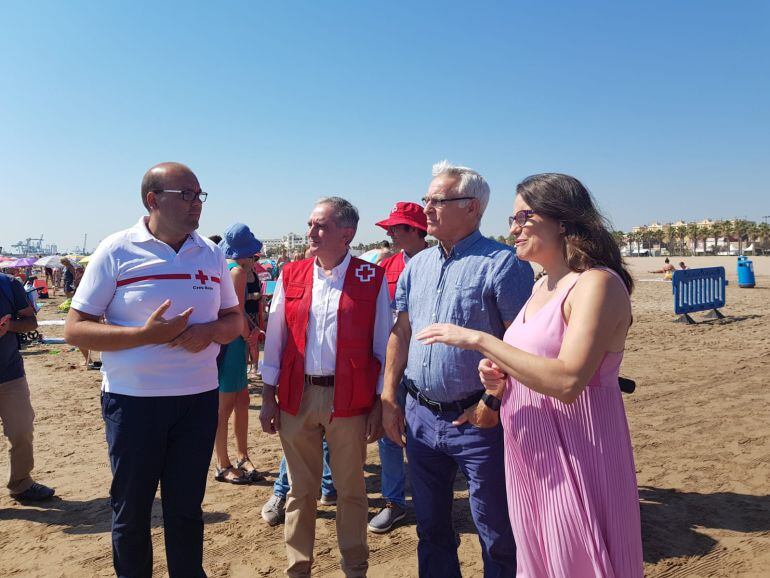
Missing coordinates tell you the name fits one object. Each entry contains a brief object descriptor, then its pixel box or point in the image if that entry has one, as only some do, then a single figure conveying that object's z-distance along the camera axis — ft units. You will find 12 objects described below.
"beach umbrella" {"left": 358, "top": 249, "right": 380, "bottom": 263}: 24.61
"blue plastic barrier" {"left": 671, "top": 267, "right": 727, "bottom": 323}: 43.34
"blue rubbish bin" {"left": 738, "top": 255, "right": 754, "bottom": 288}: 72.13
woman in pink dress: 5.53
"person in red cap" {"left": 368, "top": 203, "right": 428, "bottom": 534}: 12.56
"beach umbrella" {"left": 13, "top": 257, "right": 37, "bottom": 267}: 101.96
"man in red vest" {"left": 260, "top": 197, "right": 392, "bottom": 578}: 9.41
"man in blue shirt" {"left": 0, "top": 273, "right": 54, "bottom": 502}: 13.85
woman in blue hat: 14.85
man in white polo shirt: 7.92
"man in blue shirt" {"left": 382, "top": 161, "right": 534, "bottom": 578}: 7.59
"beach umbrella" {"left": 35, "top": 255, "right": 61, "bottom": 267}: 105.55
